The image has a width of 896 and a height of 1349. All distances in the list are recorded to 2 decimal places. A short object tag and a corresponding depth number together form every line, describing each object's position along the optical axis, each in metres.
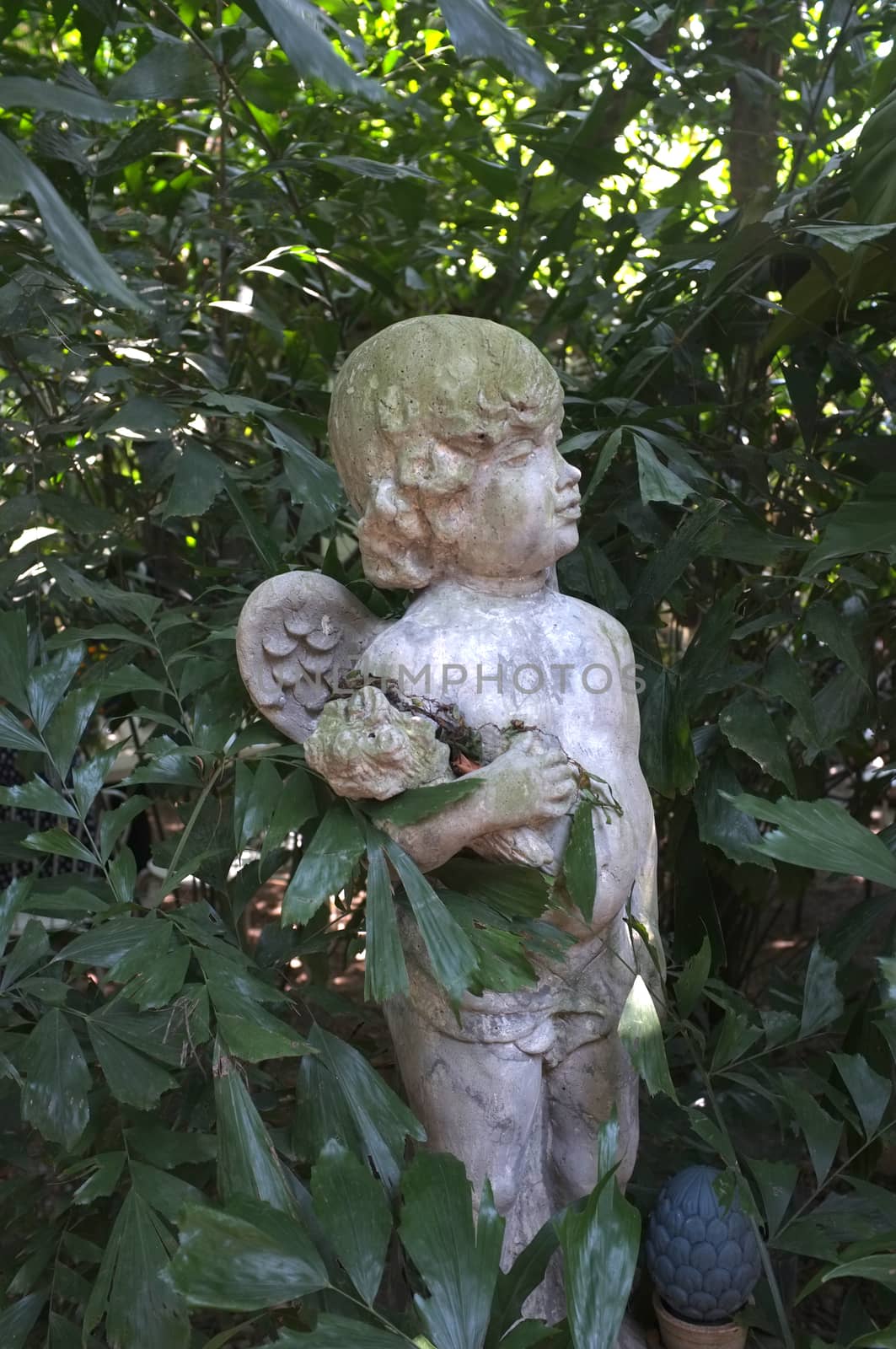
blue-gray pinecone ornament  1.30
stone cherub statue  1.12
